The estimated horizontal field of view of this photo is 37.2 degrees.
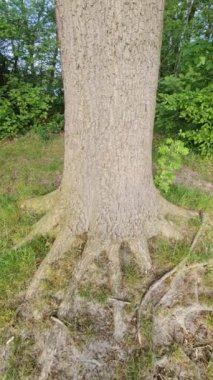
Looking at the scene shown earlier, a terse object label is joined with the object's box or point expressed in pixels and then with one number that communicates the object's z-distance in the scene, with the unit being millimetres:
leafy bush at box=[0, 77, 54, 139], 5129
